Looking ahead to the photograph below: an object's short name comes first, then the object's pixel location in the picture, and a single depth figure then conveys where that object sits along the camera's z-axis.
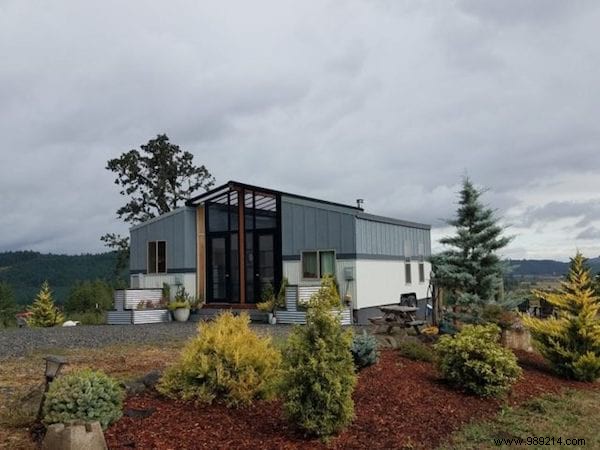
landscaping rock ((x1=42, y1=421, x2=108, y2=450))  4.15
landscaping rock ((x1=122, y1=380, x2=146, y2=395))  6.15
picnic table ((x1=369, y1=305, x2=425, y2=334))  11.98
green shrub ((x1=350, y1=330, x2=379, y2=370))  7.71
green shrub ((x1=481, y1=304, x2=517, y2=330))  10.22
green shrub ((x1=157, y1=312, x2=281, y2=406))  5.87
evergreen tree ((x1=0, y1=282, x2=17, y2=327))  46.51
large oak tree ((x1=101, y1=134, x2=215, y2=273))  29.38
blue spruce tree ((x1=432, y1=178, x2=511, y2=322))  10.88
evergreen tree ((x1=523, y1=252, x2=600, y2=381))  8.98
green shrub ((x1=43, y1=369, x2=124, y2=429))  4.86
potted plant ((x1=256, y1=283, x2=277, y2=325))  16.98
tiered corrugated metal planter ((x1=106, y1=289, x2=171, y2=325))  18.19
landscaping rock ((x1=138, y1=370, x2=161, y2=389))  6.38
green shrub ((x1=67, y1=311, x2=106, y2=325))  20.87
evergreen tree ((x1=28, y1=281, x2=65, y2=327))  21.22
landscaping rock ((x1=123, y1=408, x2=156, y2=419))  5.42
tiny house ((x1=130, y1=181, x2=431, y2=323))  17.27
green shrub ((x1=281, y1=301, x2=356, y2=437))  5.00
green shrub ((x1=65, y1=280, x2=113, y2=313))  44.84
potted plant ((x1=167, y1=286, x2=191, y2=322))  18.70
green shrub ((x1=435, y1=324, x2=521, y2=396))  7.14
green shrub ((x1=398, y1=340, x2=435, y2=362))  8.84
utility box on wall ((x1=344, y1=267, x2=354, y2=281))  16.98
